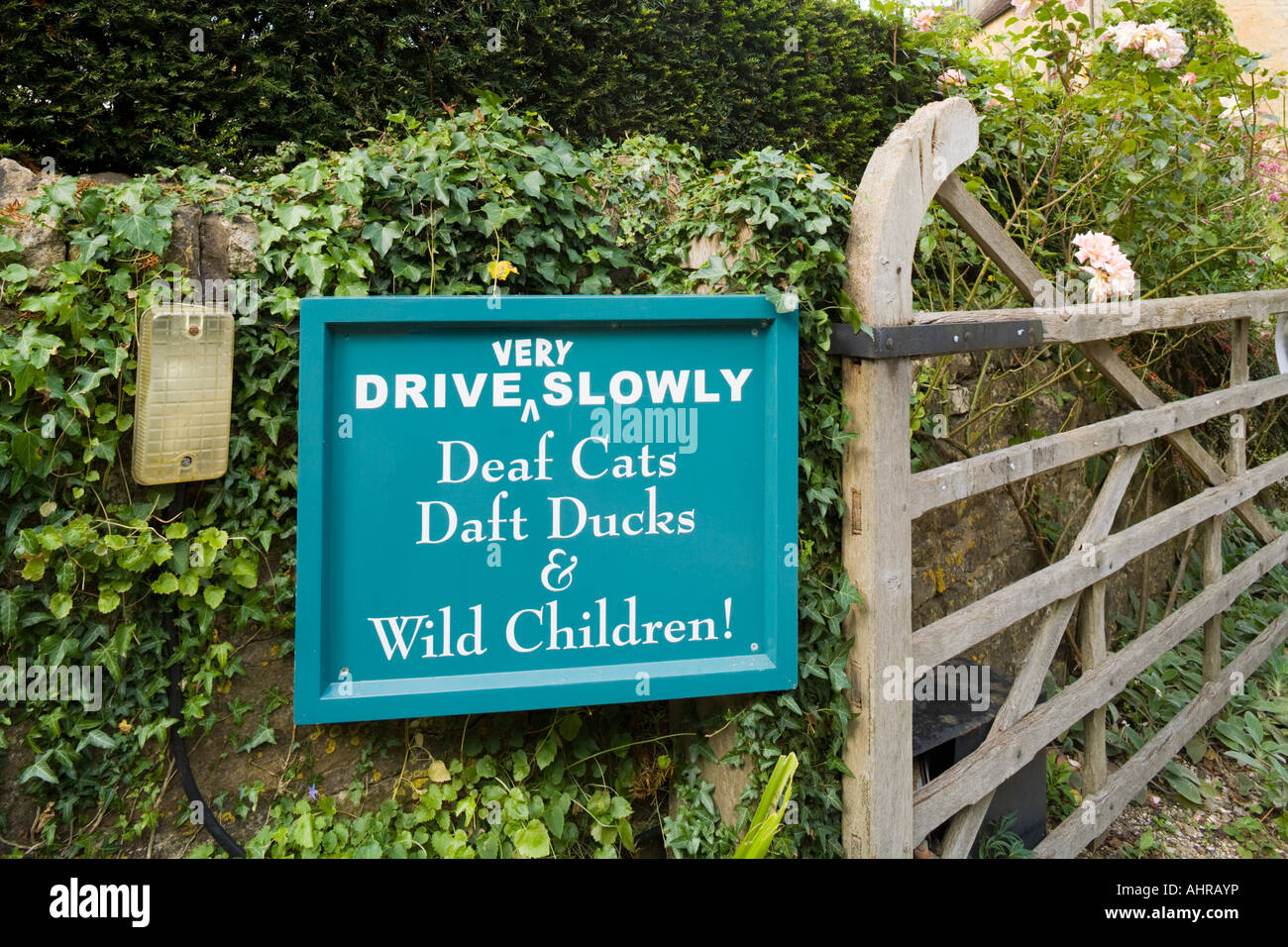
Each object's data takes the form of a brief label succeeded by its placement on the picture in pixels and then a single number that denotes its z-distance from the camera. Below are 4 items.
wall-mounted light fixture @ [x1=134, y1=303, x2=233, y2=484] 1.76
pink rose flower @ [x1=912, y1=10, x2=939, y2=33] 4.62
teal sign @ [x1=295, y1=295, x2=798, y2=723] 1.73
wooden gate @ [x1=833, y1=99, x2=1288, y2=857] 1.97
